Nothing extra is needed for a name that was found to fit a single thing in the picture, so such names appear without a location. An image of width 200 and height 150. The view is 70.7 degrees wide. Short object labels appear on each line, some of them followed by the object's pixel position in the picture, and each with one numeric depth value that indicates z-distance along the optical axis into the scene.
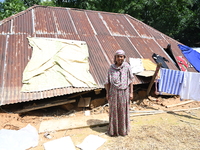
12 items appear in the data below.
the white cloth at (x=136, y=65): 5.43
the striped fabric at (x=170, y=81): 5.13
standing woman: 3.01
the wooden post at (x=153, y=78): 4.83
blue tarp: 7.03
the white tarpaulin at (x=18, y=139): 2.91
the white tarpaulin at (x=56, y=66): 4.18
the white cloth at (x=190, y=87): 4.87
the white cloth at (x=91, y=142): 3.00
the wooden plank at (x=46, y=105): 4.14
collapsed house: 4.15
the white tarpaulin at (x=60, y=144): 2.98
